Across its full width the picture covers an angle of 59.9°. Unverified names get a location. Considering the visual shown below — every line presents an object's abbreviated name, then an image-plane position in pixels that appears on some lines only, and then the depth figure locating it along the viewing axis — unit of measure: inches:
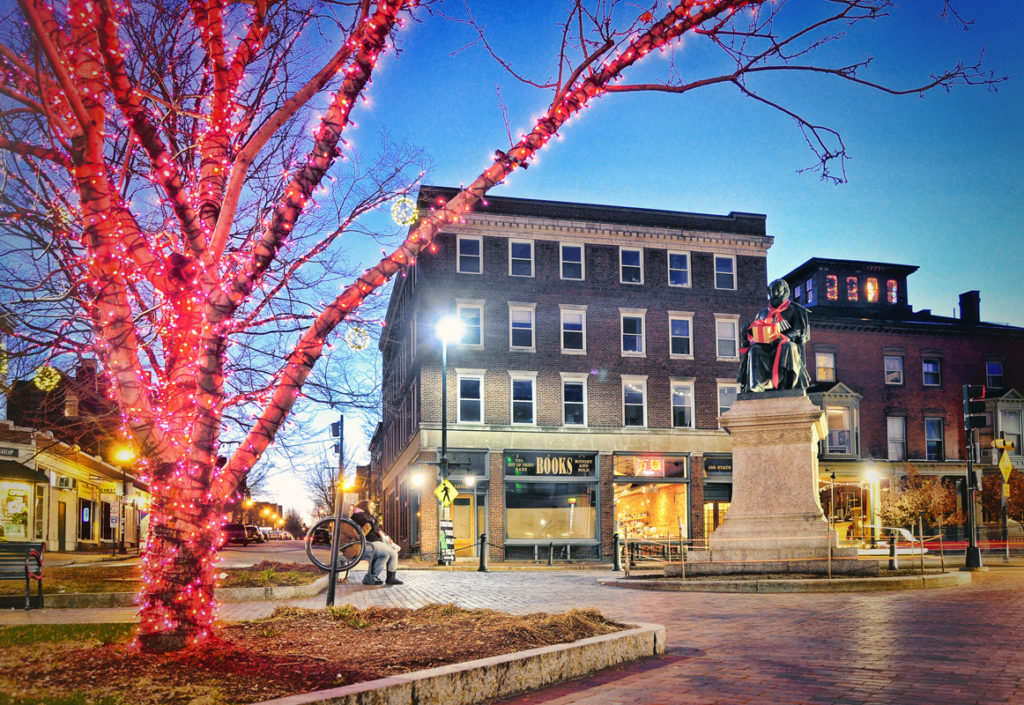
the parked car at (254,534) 2497.5
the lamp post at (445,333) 1161.4
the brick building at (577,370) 1471.5
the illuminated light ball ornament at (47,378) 327.3
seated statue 690.2
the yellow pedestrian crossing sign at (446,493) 1126.4
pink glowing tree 263.6
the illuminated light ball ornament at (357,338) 330.0
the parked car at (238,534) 1935.3
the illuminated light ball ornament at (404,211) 355.6
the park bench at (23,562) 493.7
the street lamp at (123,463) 1333.9
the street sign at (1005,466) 1002.1
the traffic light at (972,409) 901.8
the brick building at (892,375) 1804.9
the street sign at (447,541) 1230.3
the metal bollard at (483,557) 1030.4
